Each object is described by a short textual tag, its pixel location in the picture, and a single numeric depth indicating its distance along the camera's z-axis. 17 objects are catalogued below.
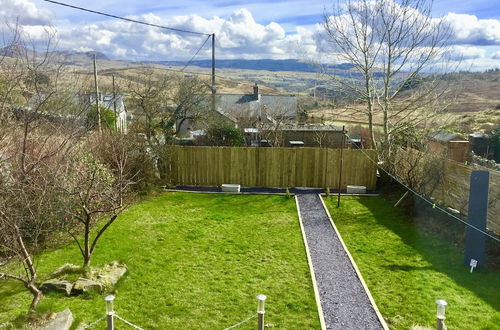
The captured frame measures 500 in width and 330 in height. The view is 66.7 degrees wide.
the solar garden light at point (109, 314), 5.00
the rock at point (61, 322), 5.63
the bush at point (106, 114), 20.89
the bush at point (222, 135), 22.66
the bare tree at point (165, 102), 17.58
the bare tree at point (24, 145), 6.18
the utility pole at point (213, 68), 20.14
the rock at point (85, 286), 7.21
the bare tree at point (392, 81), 15.22
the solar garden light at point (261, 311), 5.00
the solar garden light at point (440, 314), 4.69
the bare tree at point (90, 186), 7.92
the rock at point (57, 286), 7.19
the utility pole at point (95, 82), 15.70
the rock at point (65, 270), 7.68
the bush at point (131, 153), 13.59
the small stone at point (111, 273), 7.57
